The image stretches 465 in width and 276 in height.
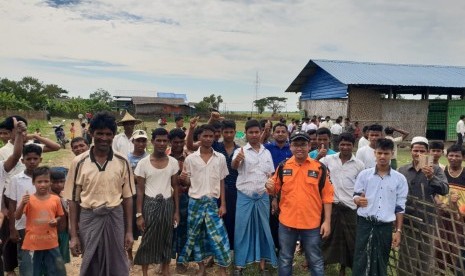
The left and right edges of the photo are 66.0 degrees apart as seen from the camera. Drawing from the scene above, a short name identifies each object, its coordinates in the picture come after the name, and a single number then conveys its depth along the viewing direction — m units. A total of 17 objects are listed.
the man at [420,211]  3.29
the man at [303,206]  3.32
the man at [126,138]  4.65
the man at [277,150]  4.30
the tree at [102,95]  59.05
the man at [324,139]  4.28
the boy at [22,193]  3.29
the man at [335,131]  12.69
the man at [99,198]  2.76
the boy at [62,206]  3.44
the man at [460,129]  14.43
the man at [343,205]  3.84
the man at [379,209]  3.16
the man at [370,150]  4.33
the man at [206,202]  3.86
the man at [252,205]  3.96
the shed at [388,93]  16.31
